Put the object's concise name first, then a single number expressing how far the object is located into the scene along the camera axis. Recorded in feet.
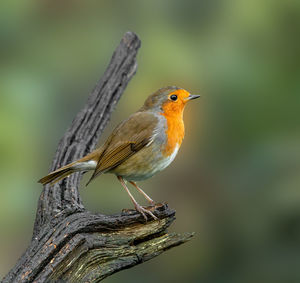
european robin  25.13
